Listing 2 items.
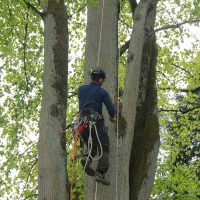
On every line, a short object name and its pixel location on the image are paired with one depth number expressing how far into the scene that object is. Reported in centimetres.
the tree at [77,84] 1270
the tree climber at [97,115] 1034
